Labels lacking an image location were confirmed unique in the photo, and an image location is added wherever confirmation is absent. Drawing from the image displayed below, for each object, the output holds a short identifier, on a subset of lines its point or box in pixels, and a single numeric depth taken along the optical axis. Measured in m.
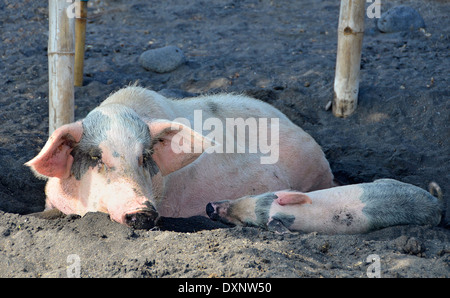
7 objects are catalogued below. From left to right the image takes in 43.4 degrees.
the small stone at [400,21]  8.38
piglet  3.85
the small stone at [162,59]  7.04
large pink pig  3.21
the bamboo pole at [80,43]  6.23
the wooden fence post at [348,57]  5.52
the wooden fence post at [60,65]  4.34
